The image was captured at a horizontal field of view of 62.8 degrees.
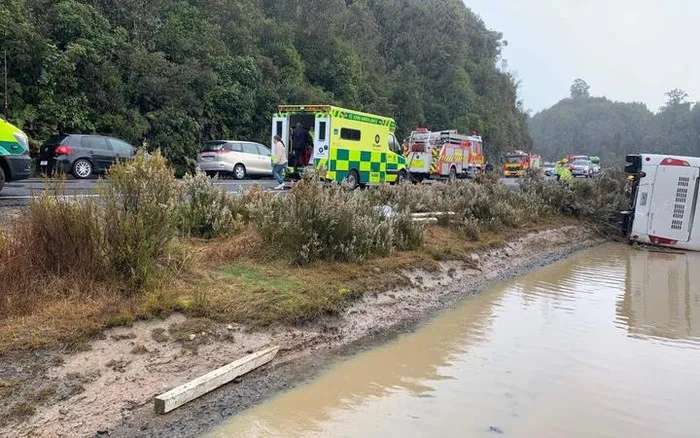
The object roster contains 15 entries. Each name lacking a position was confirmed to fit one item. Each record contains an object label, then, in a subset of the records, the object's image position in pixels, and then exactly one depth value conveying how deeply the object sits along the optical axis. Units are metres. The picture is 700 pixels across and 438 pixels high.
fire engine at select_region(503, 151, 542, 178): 40.00
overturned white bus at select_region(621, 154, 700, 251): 13.56
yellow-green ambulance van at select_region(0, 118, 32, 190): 10.11
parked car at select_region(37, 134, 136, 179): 16.05
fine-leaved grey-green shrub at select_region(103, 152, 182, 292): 5.39
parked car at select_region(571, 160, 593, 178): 40.99
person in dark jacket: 16.86
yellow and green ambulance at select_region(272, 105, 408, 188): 16.31
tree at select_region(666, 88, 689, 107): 105.54
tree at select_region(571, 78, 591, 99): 150.12
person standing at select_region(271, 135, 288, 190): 15.94
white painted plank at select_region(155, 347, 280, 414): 4.14
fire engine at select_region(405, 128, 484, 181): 26.16
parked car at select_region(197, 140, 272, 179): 21.30
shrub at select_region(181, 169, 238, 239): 7.93
